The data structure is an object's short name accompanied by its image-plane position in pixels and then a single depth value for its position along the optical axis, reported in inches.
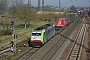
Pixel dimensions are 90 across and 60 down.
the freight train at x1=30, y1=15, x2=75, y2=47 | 1213.1
